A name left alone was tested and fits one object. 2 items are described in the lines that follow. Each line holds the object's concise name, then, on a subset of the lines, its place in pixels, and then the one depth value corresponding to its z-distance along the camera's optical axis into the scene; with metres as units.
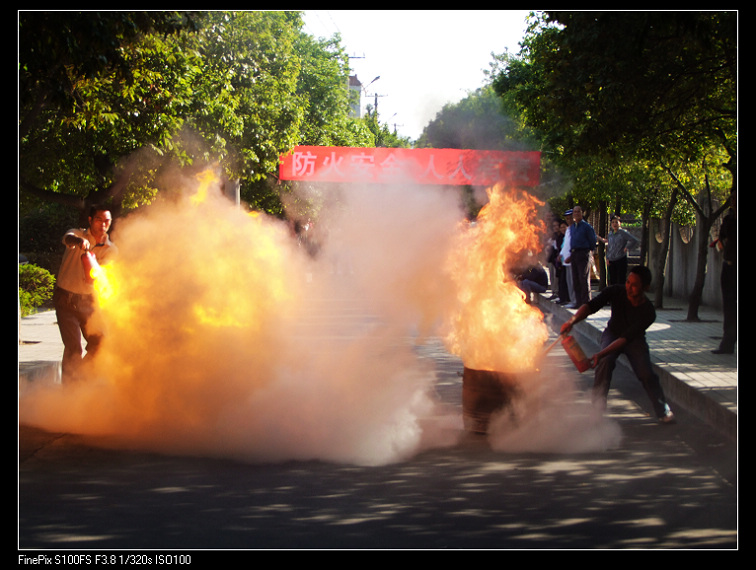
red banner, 16.75
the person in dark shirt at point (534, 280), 19.05
